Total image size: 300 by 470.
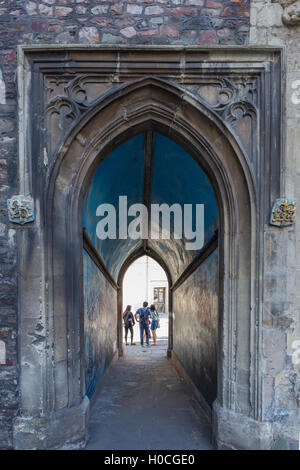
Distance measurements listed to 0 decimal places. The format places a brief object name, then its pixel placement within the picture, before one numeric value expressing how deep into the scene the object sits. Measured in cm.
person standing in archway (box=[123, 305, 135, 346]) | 1039
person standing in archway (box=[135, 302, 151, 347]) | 1016
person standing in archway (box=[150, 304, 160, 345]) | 1088
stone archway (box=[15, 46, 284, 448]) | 294
